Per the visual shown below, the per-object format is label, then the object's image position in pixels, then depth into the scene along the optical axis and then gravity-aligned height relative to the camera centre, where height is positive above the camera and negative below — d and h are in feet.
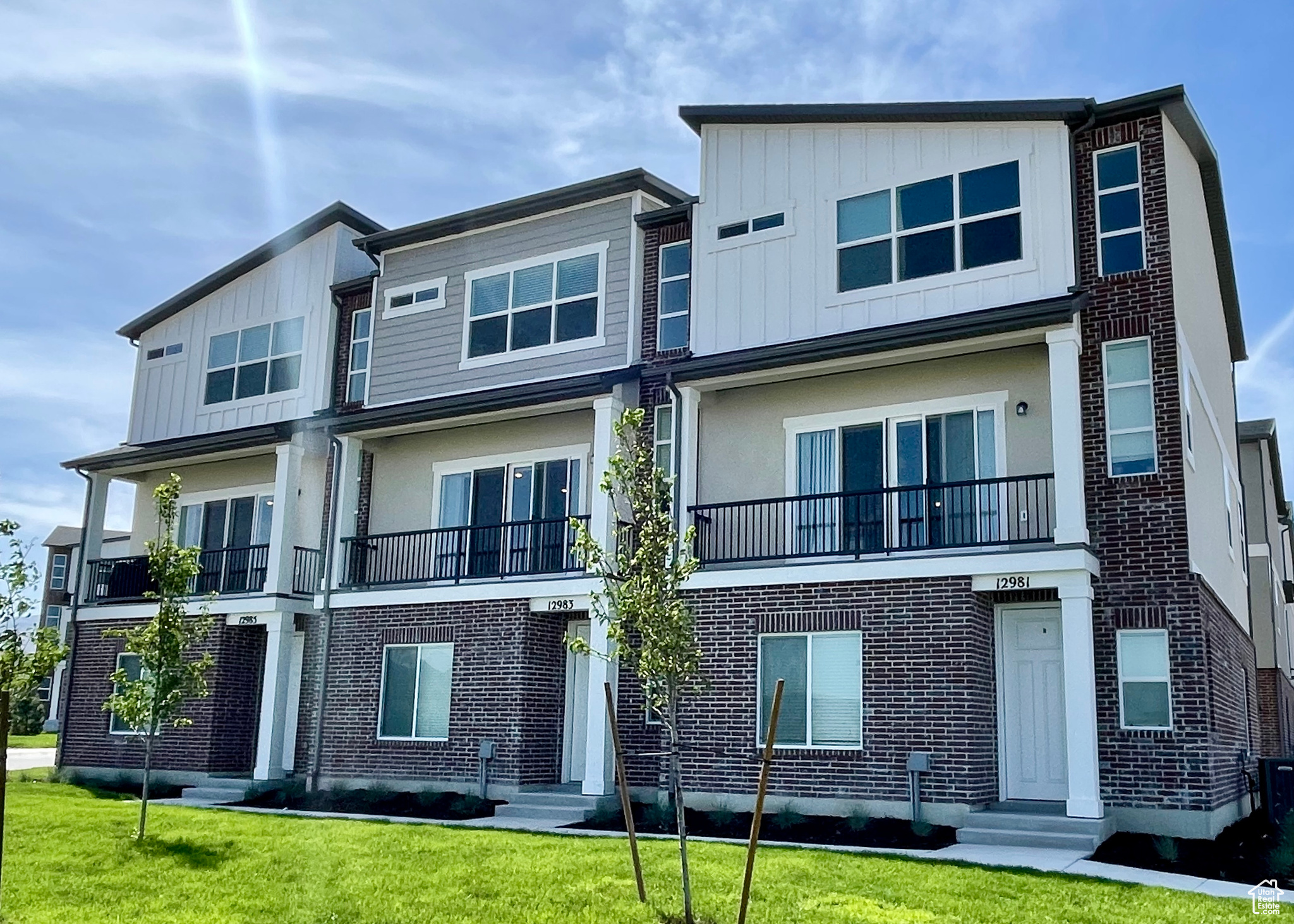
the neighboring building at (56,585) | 169.78 +14.86
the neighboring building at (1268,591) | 87.25 +9.76
